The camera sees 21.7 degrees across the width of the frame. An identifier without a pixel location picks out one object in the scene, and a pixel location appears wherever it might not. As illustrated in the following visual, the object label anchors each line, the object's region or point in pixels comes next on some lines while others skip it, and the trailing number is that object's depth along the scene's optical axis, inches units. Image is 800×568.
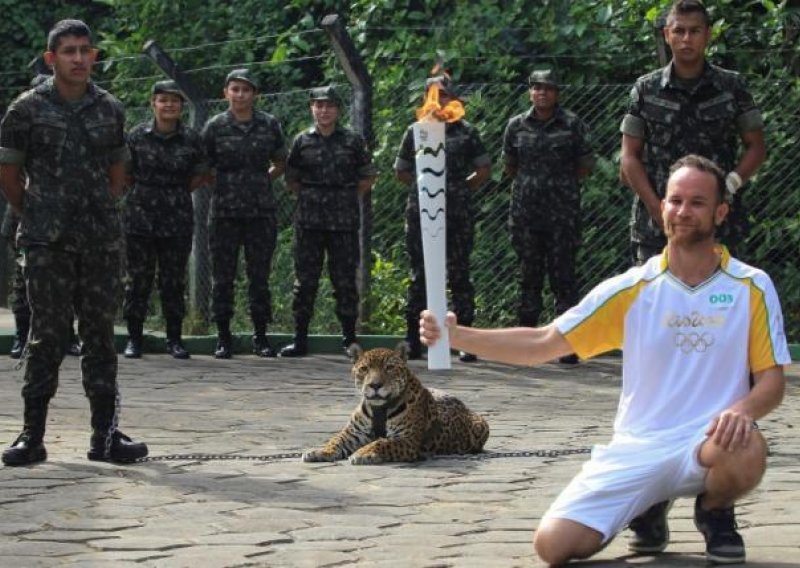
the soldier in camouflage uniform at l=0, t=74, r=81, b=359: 585.4
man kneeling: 267.9
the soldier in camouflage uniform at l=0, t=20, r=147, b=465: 368.8
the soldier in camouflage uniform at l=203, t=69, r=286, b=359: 597.0
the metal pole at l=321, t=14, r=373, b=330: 641.6
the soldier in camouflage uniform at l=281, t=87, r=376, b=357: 600.4
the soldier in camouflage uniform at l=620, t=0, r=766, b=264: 385.1
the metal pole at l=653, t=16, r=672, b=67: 565.0
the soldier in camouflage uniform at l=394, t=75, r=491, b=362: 593.6
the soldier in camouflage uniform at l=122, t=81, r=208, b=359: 586.9
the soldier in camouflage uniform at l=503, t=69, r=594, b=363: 589.3
